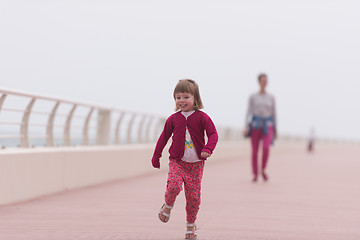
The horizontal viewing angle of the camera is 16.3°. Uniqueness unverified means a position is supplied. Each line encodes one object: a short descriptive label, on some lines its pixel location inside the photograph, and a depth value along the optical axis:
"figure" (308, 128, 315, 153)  81.30
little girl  10.43
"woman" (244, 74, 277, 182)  22.80
